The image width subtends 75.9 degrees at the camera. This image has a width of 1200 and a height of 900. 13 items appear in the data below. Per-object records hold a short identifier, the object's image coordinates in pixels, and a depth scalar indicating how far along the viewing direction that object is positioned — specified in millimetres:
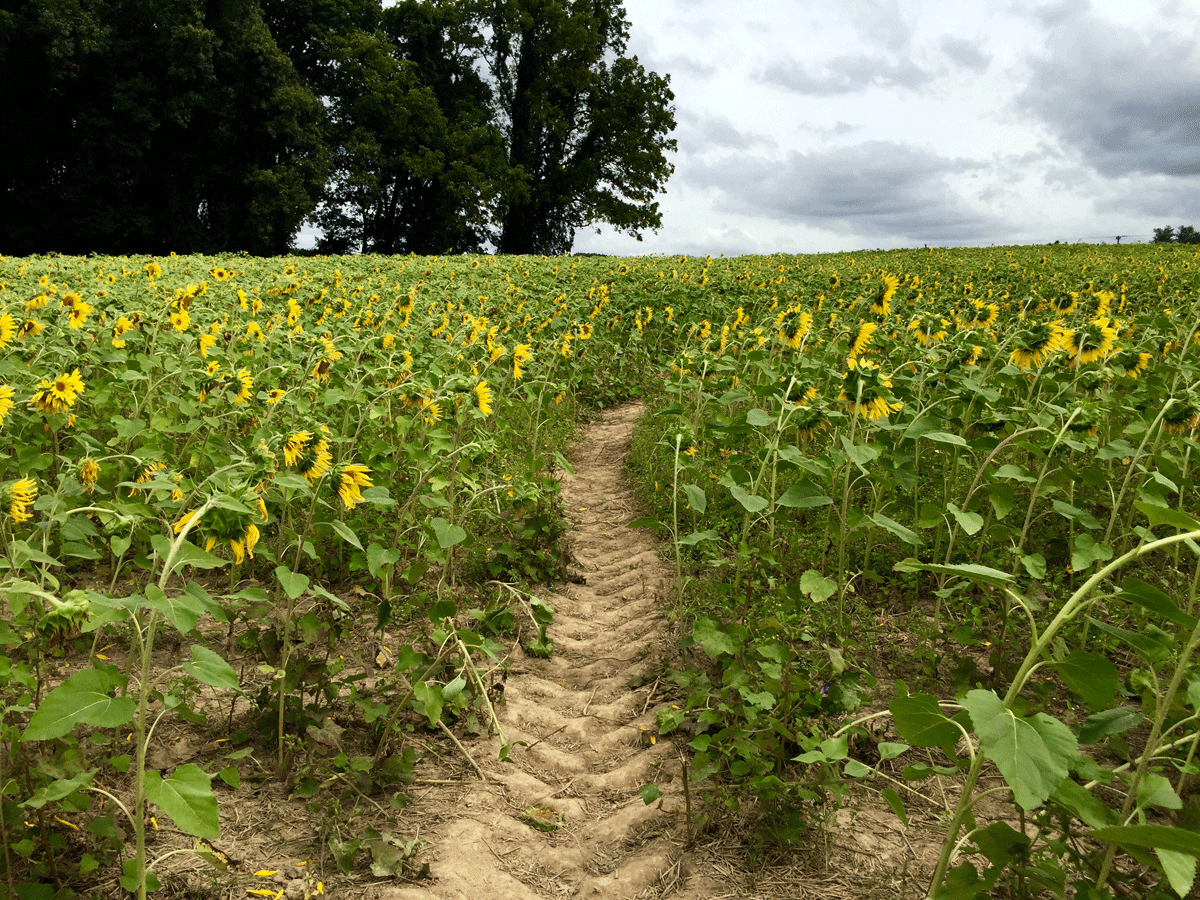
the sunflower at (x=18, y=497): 1941
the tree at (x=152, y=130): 23859
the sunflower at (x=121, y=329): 3719
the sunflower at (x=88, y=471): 2332
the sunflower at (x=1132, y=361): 3509
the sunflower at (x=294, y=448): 2338
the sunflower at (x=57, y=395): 2957
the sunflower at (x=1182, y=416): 2729
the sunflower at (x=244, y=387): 3066
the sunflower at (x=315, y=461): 2252
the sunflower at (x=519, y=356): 3717
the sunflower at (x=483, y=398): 3190
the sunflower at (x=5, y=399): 2575
